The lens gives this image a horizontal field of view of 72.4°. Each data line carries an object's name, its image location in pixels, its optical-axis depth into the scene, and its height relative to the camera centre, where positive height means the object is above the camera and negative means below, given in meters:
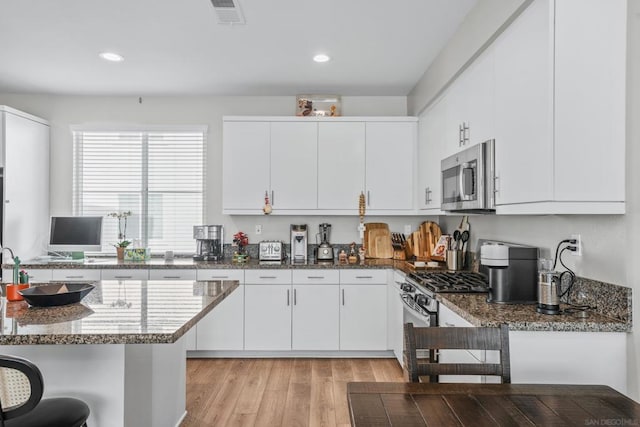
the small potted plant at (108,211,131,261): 4.48 -0.15
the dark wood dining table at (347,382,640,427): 1.10 -0.50
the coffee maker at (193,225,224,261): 4.41 -0.22
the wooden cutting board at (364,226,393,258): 4.61 -0.21
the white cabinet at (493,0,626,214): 1.81 +0.48
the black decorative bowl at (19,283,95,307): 1.97 -0.35
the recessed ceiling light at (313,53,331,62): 3.56 +1.34
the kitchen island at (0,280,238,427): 1.55 -0.43
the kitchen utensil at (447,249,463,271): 3.56 -0.32
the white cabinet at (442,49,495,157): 2.52 +0.74
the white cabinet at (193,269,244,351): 4.08 -0.97
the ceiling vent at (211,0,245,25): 2.68 +1.33
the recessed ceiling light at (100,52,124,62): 3.55 +1.34
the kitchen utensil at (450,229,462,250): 3.72 -0.16
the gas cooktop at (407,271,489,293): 2.62 -0.40
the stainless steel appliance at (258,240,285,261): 4.40 -0.33
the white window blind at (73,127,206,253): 4.77 +0.42
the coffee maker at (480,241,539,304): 2.25 -0.28
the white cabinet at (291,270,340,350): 4.09 -0.88
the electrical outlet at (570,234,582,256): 2.11 -0.12
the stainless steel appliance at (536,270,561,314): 1.95 -0.33
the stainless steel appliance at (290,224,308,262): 4.39 -0.26
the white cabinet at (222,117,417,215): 4.38 +0.56
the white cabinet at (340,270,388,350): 4.10 -0.87
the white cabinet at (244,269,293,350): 4.09 -0.92
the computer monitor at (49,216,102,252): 4.41 -0.15
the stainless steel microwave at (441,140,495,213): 2.46 +0.25
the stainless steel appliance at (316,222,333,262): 4.48 -0.32
